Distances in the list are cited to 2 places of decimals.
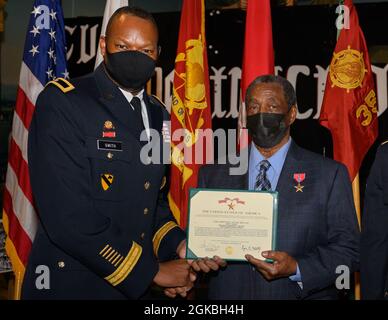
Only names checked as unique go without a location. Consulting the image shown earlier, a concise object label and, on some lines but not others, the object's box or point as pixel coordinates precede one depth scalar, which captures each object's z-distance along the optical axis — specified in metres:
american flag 4.27
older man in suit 2.28
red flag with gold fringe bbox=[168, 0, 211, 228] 4.31
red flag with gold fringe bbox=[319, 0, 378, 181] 4.19
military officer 2.02
